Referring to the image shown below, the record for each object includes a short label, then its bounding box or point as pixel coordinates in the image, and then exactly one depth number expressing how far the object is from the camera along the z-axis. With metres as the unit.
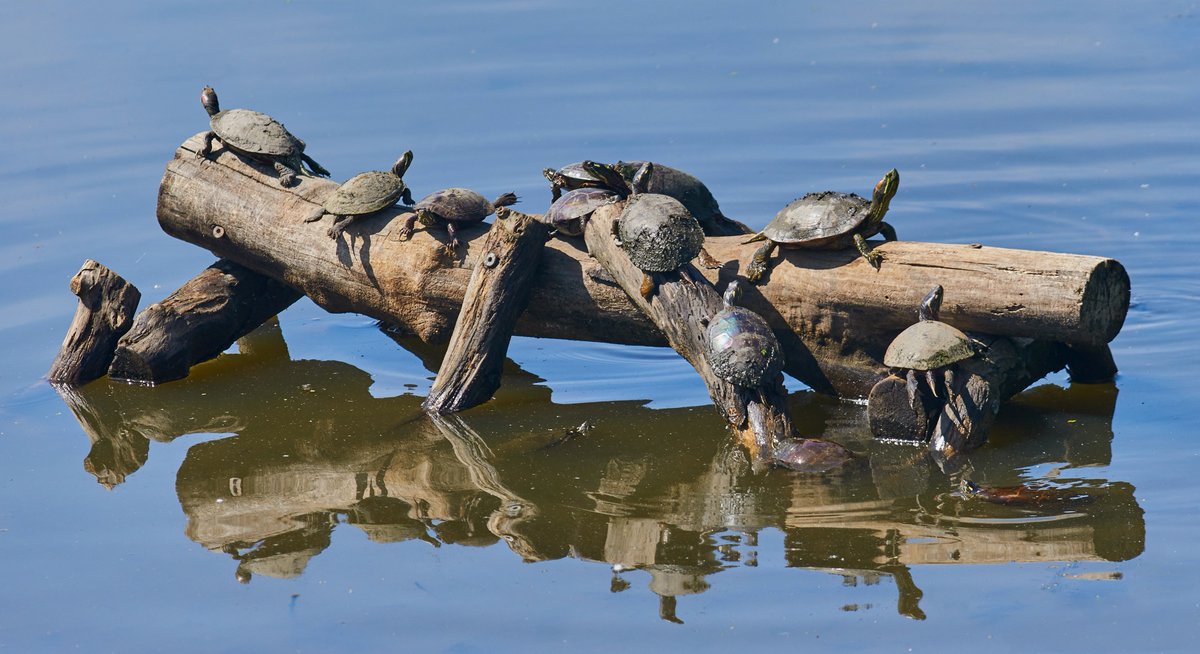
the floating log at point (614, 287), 11.95
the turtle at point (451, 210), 14.26
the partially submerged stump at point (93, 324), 15.08
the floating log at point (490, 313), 13.61
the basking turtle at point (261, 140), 15.37
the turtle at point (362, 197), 14.47
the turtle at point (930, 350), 11.77
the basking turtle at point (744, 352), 12.12
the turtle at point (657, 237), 12.92
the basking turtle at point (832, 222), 12.69
